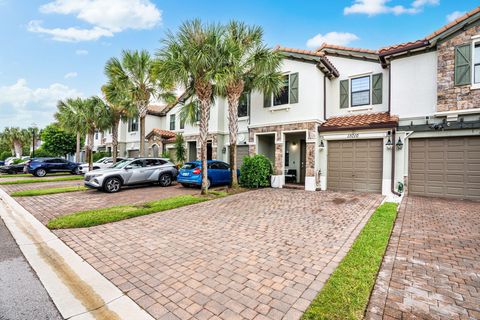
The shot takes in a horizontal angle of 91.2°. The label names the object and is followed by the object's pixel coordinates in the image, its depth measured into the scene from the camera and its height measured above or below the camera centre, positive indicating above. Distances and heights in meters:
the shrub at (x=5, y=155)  47.50 -0.05
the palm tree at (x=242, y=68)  10.73 +4.32
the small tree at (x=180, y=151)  18.59 +0.34
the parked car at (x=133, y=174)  11.44 -1.02
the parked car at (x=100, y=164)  20.70 -0.80
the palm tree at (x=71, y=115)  20.95 +3.57
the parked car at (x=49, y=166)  19.02 -0.95
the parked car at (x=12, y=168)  22.19 -1.27
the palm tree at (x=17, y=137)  47.81 +3.62
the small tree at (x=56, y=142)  35.12 +1.98
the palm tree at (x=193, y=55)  10.38 +4.51
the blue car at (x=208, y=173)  12.61 -1.01
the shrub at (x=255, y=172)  12.77 -0.90
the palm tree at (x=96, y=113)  19.83 +3.62
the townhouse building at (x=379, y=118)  9.50 +1.88
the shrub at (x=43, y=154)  35.31 +0.13
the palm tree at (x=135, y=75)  15.09 +5.20
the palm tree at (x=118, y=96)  15.59 +4.01
